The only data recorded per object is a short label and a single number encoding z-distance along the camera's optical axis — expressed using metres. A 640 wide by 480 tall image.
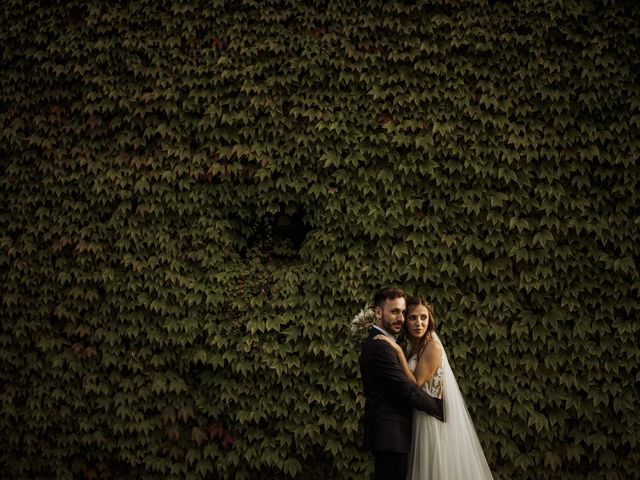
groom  3.74
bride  3.83
